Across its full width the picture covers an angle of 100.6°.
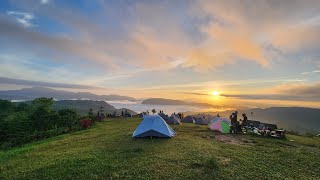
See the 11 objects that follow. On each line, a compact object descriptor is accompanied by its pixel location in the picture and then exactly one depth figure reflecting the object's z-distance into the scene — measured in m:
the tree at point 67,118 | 22.21
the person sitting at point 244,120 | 17.53
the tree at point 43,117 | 22.99
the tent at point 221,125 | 16.19
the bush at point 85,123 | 20.06
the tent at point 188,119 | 25.16
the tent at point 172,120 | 21.47
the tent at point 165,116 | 21.96
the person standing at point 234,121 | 15.92
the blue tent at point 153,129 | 12.14
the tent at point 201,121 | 23.83
